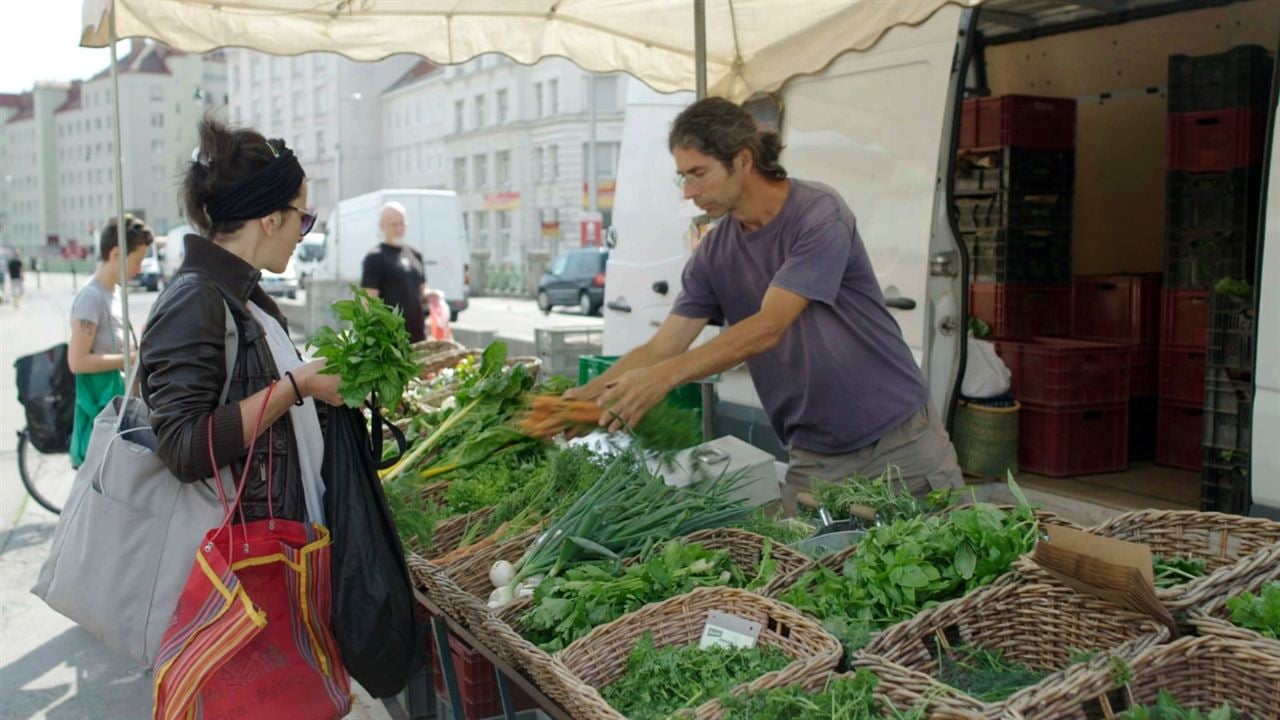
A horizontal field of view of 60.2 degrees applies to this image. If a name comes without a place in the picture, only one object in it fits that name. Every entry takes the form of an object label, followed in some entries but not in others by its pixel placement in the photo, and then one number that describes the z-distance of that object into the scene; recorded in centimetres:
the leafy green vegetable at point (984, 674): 212
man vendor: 322
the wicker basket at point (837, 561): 255
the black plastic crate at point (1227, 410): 500
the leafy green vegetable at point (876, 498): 287
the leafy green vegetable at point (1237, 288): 530
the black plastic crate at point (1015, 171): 667
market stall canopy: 475
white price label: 234
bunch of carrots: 320
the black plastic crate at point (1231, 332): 511
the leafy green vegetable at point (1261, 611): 210
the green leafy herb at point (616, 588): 258
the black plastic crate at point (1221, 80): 593
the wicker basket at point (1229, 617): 199
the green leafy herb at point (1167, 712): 187
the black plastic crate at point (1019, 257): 675
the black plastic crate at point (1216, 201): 600
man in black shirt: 831
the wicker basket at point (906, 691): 193
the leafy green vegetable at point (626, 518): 292
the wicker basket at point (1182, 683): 192
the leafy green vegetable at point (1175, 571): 237
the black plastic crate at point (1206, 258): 600
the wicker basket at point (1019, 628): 217
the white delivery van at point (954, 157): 511
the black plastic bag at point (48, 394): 684
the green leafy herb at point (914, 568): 234
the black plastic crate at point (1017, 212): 673
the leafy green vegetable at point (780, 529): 298
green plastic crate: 581
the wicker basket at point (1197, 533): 250
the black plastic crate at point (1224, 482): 496
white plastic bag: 613
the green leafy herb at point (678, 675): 221
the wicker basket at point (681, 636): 219
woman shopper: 240
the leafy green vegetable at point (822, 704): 198
